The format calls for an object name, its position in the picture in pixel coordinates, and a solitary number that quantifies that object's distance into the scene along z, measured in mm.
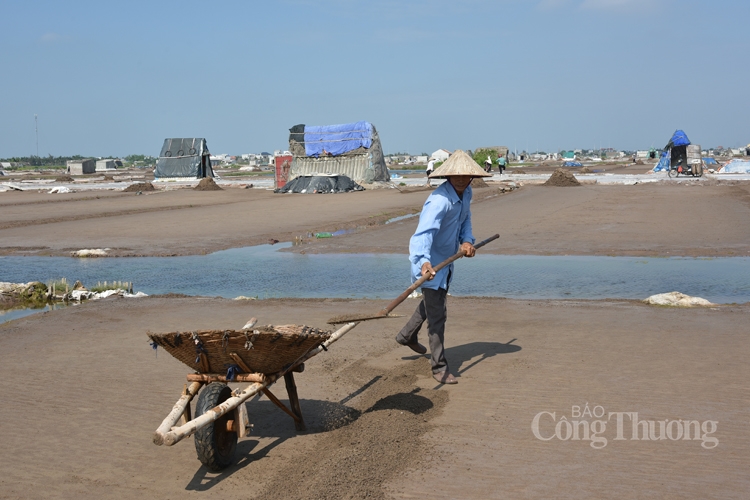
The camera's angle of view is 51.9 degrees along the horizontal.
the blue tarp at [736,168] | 47625
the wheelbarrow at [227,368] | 4398
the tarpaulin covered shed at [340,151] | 40594
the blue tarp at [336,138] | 41062
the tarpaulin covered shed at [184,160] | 50719
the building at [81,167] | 85625
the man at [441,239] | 5992
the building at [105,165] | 105062
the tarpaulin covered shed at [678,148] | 45094
